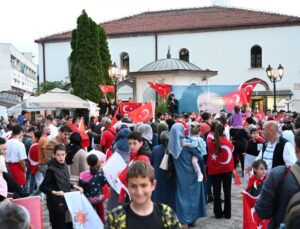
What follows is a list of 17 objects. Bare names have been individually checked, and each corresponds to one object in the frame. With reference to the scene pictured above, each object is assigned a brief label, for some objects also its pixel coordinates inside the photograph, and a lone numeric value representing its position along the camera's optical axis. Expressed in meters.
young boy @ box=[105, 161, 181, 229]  2.95
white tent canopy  17.84
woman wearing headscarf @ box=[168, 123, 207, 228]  6.96
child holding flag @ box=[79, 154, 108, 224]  5.98
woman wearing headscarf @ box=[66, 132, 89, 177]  6.54
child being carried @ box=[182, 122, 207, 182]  6.96
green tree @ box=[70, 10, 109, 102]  30.03
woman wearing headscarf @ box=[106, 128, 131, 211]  7.55
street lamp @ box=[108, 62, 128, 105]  21.70
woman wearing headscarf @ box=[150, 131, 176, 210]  7.06
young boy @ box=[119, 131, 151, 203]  5.89
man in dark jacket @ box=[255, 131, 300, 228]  3.36
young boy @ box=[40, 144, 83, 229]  5.47
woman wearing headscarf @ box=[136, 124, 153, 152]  7.19
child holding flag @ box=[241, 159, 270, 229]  5.16
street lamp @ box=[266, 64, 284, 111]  20.89
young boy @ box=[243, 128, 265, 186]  7.96
